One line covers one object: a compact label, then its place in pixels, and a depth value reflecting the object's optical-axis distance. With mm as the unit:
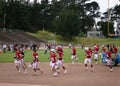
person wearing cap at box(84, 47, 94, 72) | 27856
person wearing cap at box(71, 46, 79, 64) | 35156
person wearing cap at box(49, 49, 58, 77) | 24109
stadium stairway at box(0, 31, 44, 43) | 95850
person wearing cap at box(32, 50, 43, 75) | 24828
